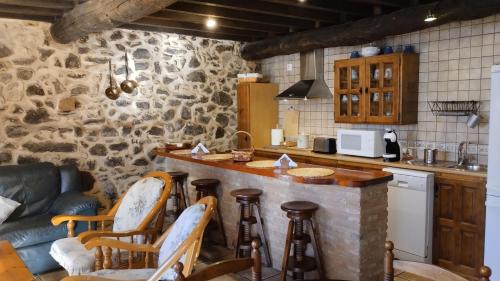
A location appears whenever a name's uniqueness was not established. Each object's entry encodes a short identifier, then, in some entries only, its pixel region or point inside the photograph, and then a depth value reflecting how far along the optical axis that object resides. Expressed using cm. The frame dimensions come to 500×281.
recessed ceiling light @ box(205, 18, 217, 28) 472
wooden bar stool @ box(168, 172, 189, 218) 456
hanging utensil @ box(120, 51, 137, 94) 517
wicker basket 395
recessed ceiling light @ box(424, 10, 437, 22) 359
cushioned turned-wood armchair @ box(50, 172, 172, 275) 279
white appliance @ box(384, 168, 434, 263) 381
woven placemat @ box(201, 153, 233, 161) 411
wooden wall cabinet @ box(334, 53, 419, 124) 443
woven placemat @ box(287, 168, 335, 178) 309
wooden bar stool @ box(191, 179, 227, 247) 408
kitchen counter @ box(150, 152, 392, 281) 295
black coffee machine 439
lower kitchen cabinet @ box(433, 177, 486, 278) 356
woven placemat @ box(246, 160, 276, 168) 359
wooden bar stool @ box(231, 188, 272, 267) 353
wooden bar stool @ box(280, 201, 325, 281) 303
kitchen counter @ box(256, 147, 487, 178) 368
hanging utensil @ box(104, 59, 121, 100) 509
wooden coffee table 228
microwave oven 457
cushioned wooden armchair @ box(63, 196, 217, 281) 210
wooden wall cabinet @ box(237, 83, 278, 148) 604
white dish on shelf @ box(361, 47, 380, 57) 469
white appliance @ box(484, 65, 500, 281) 312
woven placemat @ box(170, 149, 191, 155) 464
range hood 540
